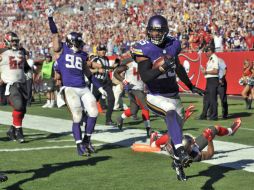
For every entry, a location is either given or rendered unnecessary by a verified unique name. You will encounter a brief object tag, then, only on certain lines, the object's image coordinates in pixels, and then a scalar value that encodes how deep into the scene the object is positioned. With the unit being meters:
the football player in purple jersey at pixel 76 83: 10.81
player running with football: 7.51
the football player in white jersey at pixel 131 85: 14.02
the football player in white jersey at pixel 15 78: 12.68
